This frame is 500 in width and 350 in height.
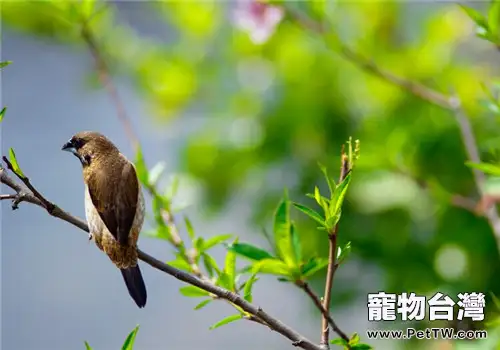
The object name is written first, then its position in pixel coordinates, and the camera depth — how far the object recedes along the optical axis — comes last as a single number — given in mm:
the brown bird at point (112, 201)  2994
